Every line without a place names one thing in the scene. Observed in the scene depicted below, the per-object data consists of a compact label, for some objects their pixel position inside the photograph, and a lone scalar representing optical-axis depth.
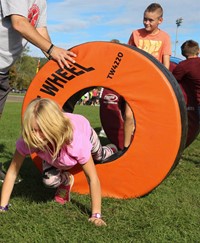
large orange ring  3.47
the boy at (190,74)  5.59
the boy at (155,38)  5.12
